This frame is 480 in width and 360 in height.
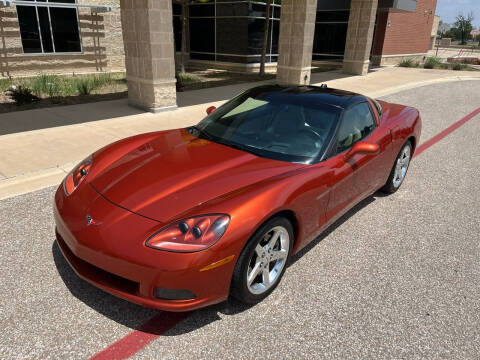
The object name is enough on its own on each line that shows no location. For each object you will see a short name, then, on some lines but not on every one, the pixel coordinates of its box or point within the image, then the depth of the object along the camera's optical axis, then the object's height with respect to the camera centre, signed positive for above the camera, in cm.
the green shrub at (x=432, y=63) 2464 -132
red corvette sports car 241 -115
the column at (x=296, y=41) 1368 -8
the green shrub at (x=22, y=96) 976 -164
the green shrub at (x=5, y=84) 1185 -176
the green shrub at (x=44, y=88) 1103 -161
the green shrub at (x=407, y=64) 2472 -139
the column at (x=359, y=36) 1836 +20
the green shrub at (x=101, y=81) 1288 -165
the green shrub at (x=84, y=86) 1166 -165
